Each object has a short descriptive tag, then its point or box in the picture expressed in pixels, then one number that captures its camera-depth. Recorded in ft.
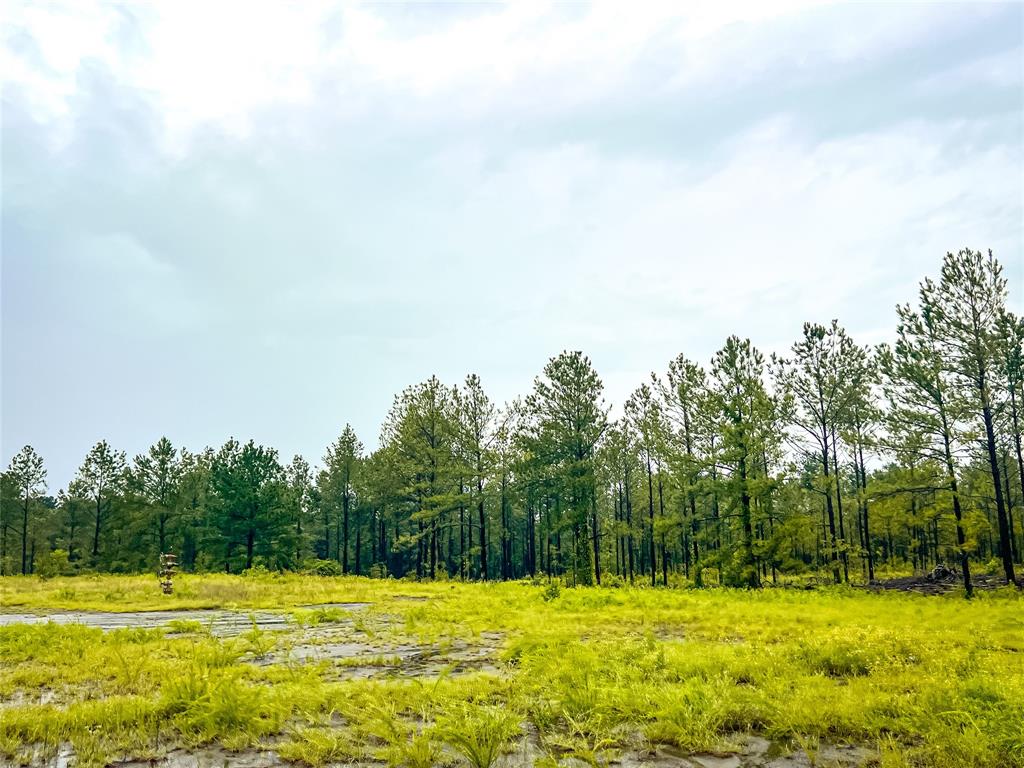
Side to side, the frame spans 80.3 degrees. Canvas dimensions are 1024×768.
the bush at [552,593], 62.90
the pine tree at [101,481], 169.58
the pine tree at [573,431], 104.01
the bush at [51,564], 117.05
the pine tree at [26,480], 177.06
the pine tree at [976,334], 70.13
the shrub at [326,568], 149.28
